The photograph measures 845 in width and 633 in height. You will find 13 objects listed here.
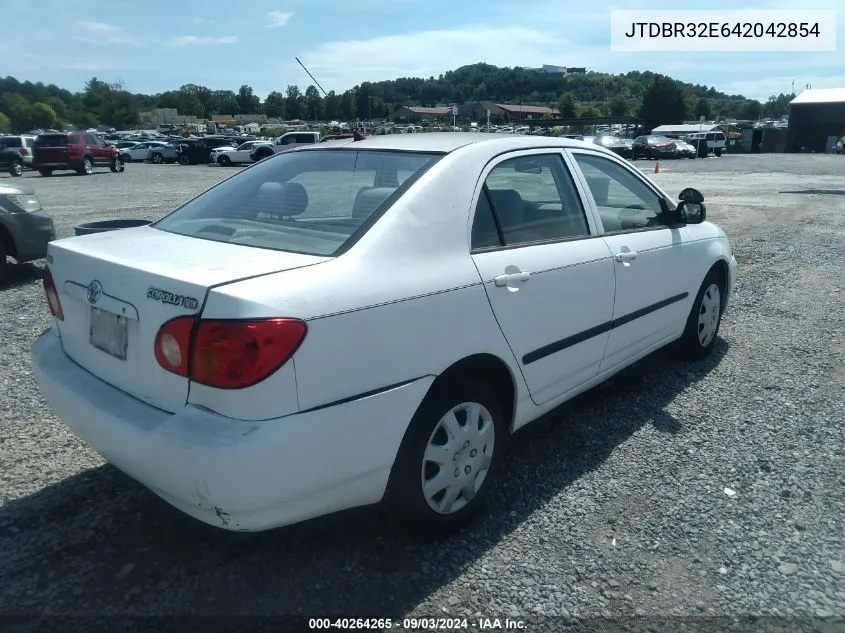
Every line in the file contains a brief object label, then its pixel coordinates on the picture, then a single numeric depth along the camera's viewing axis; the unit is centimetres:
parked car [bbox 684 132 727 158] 4522
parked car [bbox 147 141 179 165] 4272
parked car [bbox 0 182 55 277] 737
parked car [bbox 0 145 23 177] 2974
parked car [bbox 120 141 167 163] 4501
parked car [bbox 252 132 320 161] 3045
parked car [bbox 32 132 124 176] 2881
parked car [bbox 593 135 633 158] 3700
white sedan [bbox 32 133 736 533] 226
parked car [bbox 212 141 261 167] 3594
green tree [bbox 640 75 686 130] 8050
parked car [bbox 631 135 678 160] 4031
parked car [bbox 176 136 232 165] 3881
